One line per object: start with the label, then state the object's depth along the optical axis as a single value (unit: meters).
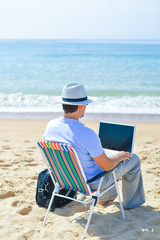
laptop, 3.26
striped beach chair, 2.82
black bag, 3.56
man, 2.87
